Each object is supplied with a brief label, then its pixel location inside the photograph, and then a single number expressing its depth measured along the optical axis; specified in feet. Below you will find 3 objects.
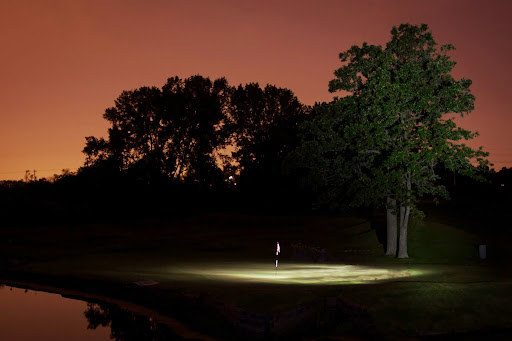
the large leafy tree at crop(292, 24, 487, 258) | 114.62
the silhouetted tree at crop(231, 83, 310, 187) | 297.53
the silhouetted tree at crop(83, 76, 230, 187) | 290.56
